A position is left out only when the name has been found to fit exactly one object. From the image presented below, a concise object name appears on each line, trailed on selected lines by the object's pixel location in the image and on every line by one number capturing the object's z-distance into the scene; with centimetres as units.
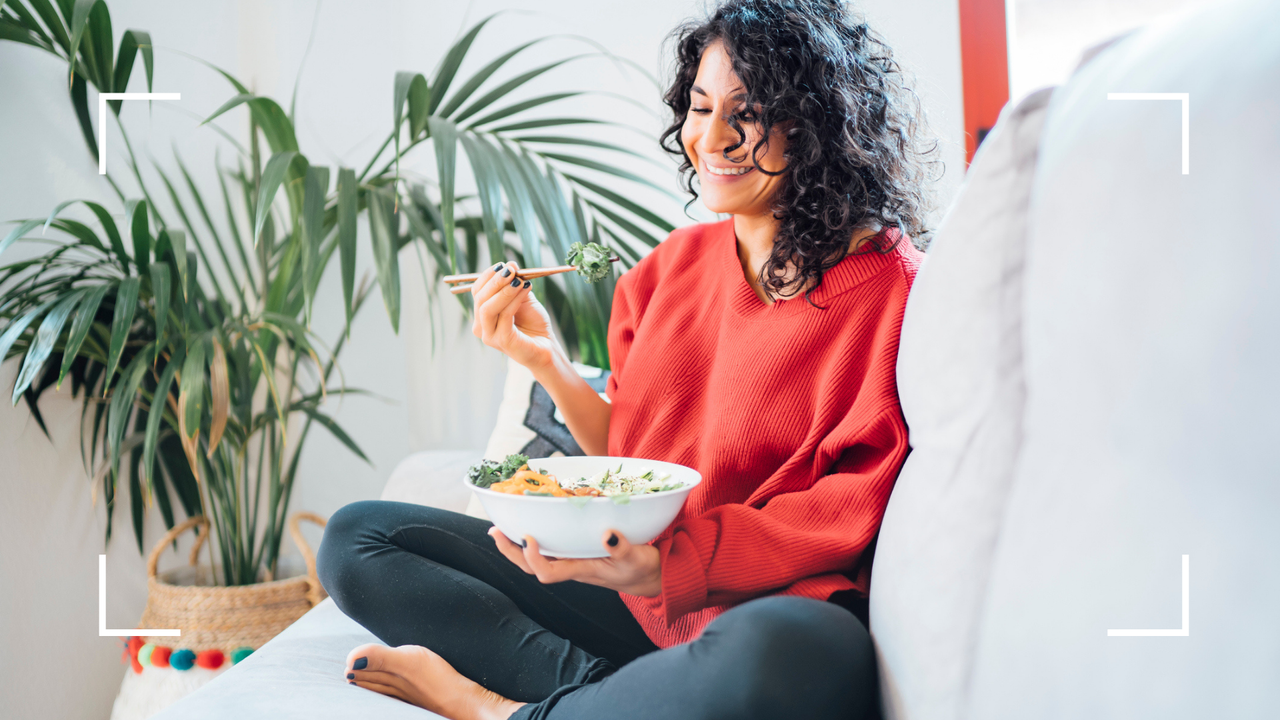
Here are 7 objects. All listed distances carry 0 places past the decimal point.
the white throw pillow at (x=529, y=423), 135
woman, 78
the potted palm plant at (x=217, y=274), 125
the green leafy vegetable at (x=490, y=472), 79
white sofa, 49
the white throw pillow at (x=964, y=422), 62
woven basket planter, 135
